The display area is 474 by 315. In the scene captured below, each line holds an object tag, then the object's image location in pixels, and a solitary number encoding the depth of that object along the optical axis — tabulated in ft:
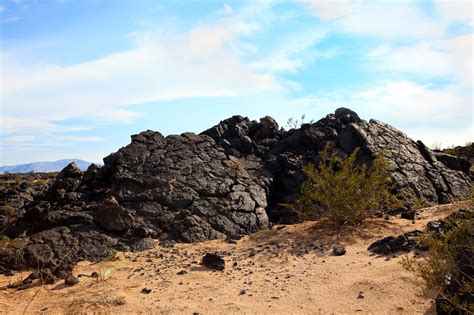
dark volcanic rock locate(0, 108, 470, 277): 33.96
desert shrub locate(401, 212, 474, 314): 18.62
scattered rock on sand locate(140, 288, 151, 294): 24.12
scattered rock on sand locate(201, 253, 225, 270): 28.07
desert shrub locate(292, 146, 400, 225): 36.81
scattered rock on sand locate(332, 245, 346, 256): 29.91
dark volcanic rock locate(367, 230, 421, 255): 28.94
